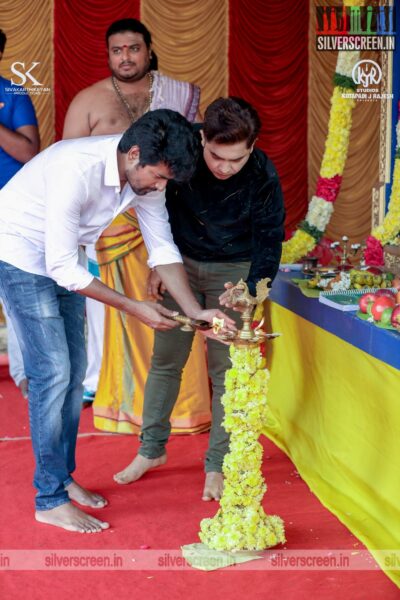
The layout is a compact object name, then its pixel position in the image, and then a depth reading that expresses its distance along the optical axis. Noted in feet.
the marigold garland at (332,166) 14.12
